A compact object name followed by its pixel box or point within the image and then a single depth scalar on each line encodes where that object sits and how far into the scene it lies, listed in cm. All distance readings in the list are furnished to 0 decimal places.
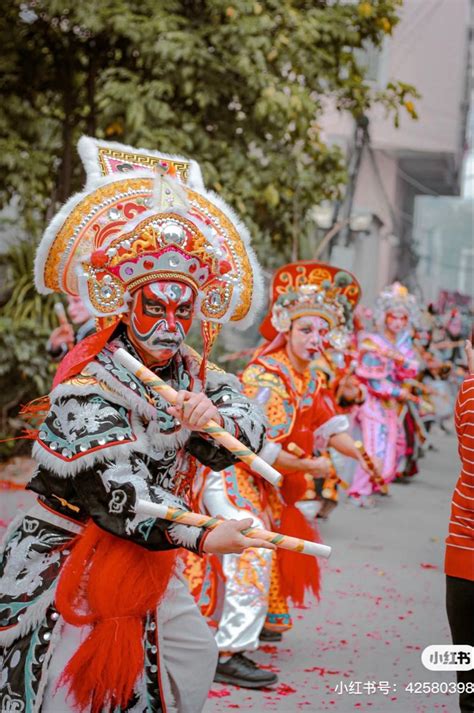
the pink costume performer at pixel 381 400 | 1052
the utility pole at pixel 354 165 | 1817
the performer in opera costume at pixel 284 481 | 500
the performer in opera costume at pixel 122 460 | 304
